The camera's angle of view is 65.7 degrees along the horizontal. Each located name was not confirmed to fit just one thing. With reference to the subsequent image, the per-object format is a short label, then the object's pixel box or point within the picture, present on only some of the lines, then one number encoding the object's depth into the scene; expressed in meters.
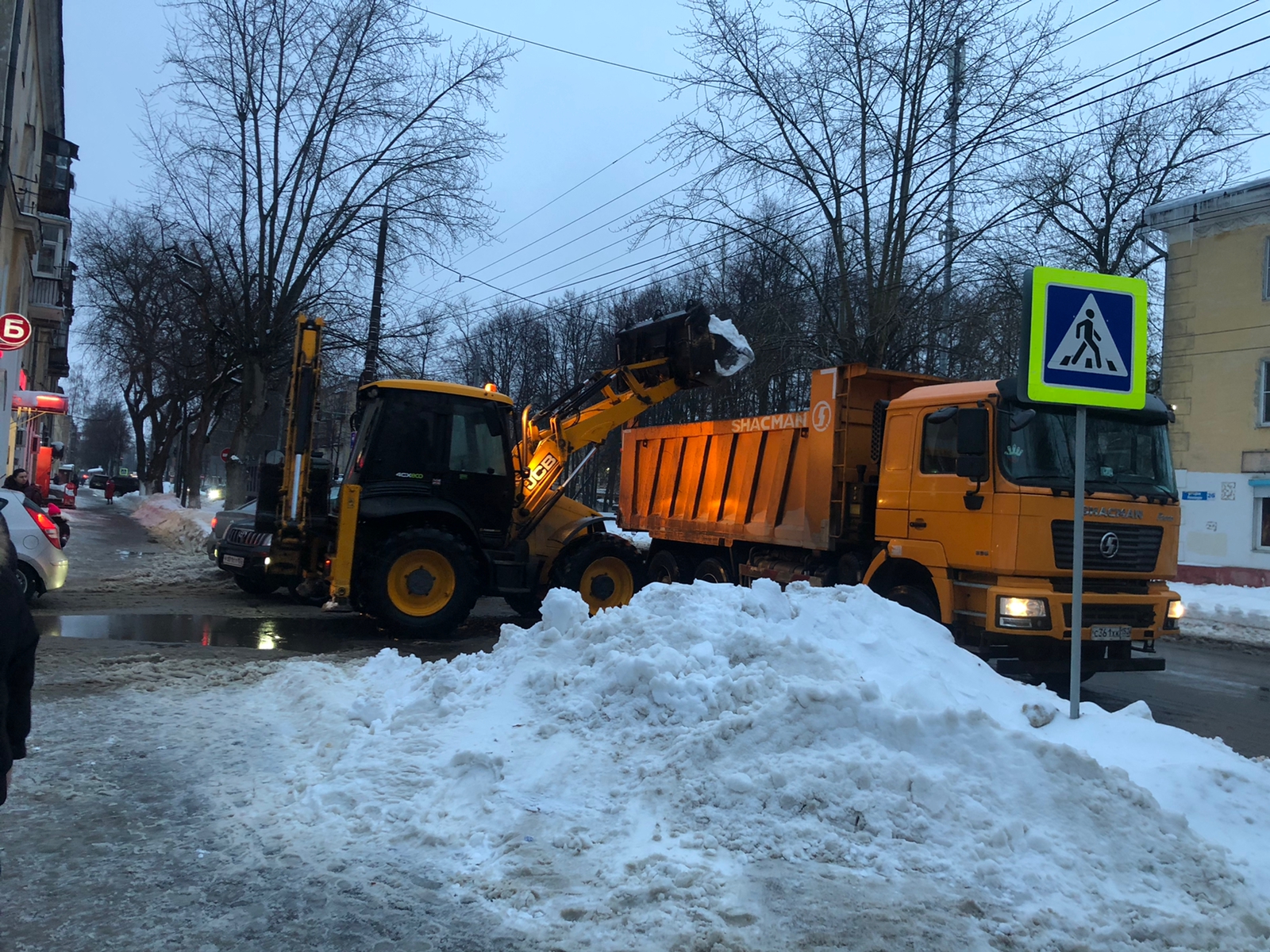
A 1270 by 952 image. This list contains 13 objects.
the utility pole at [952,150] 17.84
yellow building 21.06
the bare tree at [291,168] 21.30
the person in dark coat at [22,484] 18.98
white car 11.20
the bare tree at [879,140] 17.83
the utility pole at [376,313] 22.11
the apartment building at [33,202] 22.48
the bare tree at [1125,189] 25.06
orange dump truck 8.34
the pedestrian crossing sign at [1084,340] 6.05
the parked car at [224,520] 16.39
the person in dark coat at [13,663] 2.78
